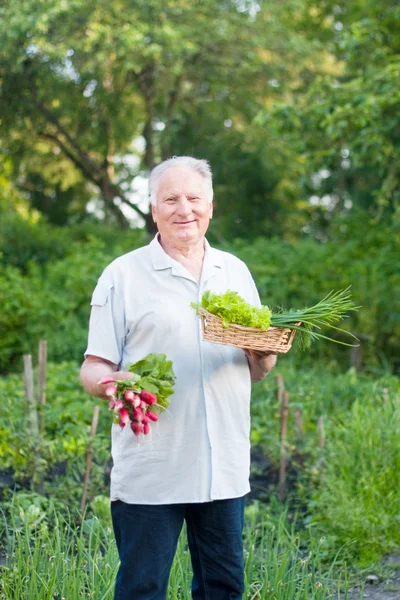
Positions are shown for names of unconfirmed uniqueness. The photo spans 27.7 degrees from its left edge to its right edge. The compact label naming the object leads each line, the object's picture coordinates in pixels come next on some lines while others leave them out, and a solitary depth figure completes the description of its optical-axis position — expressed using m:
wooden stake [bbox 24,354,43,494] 4.72
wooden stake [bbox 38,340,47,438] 4.96
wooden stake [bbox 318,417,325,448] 5.22
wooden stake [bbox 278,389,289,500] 5.25
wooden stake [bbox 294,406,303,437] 5.65
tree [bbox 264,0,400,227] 8.03
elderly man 2.53
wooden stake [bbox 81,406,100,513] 4.47
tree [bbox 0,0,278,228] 12.84
